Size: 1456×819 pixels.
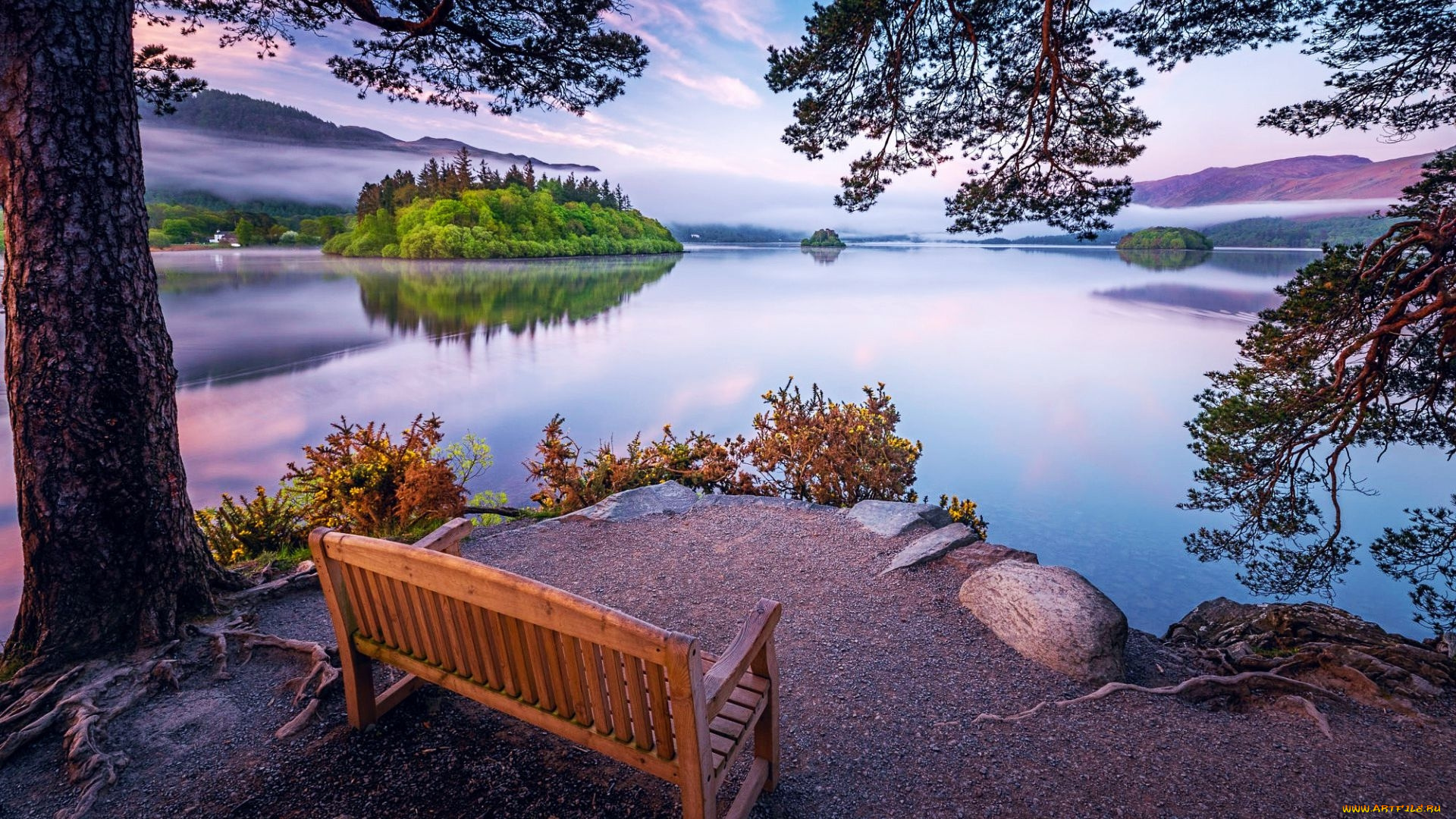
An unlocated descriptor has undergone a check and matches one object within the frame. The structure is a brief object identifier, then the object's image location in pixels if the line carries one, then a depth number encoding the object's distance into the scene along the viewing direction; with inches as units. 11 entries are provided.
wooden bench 73.3
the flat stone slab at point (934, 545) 196.4
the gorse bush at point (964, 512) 262.1
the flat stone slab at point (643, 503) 247.9
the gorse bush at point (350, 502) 229.6
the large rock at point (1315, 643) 138.2
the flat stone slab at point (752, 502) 260.7
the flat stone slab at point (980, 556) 190.5
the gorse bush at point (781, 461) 278.5
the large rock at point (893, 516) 226.2
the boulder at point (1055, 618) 143.0
